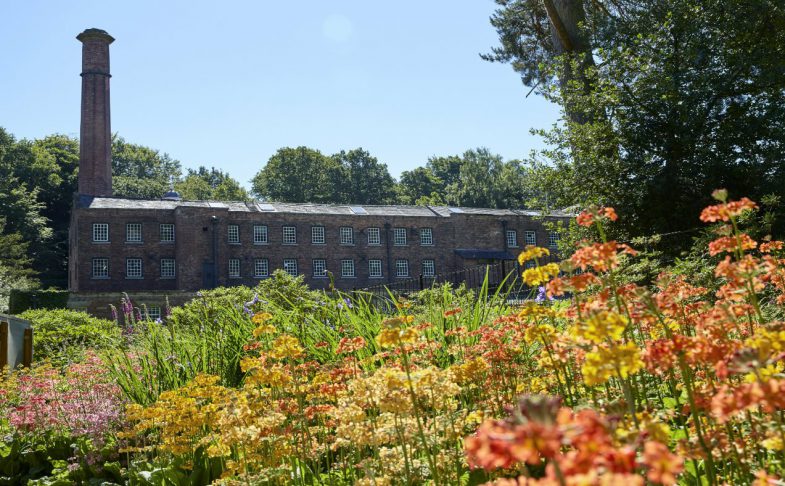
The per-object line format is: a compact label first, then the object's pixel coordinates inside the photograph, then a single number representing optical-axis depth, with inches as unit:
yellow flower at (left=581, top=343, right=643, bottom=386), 53.9
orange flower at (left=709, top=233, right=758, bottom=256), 84.3
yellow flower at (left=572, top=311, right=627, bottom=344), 57.4
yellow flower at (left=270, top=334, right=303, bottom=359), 106.8
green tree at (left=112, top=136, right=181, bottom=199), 2470.5
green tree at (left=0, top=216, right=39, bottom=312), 1192.1
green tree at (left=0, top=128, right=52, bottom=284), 1716.3
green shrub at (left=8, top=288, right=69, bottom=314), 1194.0
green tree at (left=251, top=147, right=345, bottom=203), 2571.4
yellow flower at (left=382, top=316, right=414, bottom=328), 81.7
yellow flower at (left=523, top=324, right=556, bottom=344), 91.0
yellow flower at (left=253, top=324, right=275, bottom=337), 112.9
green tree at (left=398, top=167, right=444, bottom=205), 2881.4
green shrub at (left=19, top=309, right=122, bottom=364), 586.6
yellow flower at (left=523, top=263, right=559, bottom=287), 90.0
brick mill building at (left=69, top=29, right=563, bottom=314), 1523.1
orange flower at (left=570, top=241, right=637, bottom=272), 72.6
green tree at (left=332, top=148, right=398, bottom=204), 2632.9
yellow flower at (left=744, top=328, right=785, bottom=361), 51.2
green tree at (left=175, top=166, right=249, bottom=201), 2516.5
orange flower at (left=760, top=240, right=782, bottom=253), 112.9
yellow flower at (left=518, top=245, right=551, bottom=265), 95.4
